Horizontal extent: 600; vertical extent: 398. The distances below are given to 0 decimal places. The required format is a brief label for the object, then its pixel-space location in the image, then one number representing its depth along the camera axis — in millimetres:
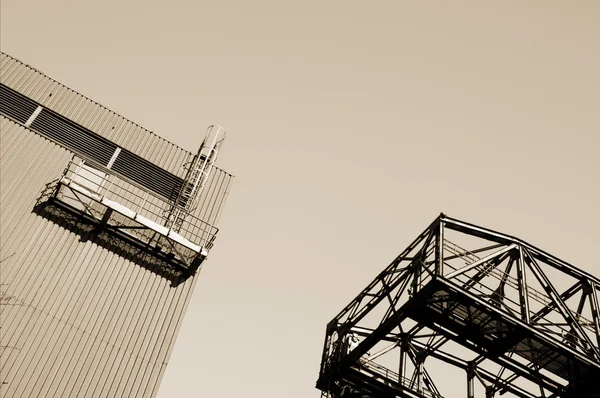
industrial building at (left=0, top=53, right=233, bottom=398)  14812
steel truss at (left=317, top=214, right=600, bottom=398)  14492
